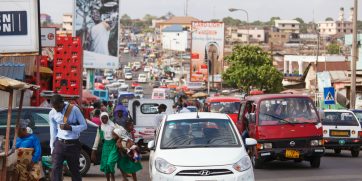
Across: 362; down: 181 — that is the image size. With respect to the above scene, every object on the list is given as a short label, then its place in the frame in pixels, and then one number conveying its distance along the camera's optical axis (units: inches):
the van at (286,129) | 808.9
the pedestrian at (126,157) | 635.5
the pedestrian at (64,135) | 569.0
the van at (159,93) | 2873.0
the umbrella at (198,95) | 2694.6
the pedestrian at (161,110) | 867.7
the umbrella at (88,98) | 1960.8
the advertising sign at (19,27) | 671.1
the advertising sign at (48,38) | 1255.5
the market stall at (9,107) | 502.0
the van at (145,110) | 1041.5
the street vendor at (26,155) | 555.8
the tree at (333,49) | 6154.5
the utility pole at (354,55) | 1553.9
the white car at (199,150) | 506.0
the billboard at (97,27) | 2689.5
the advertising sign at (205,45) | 3221.0
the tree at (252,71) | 2640.3
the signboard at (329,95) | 1513.3
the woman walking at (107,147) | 639.1
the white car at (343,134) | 1020.5
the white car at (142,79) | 6514.3
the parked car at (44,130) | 701.3
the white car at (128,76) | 7101.4
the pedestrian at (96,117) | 932.5
